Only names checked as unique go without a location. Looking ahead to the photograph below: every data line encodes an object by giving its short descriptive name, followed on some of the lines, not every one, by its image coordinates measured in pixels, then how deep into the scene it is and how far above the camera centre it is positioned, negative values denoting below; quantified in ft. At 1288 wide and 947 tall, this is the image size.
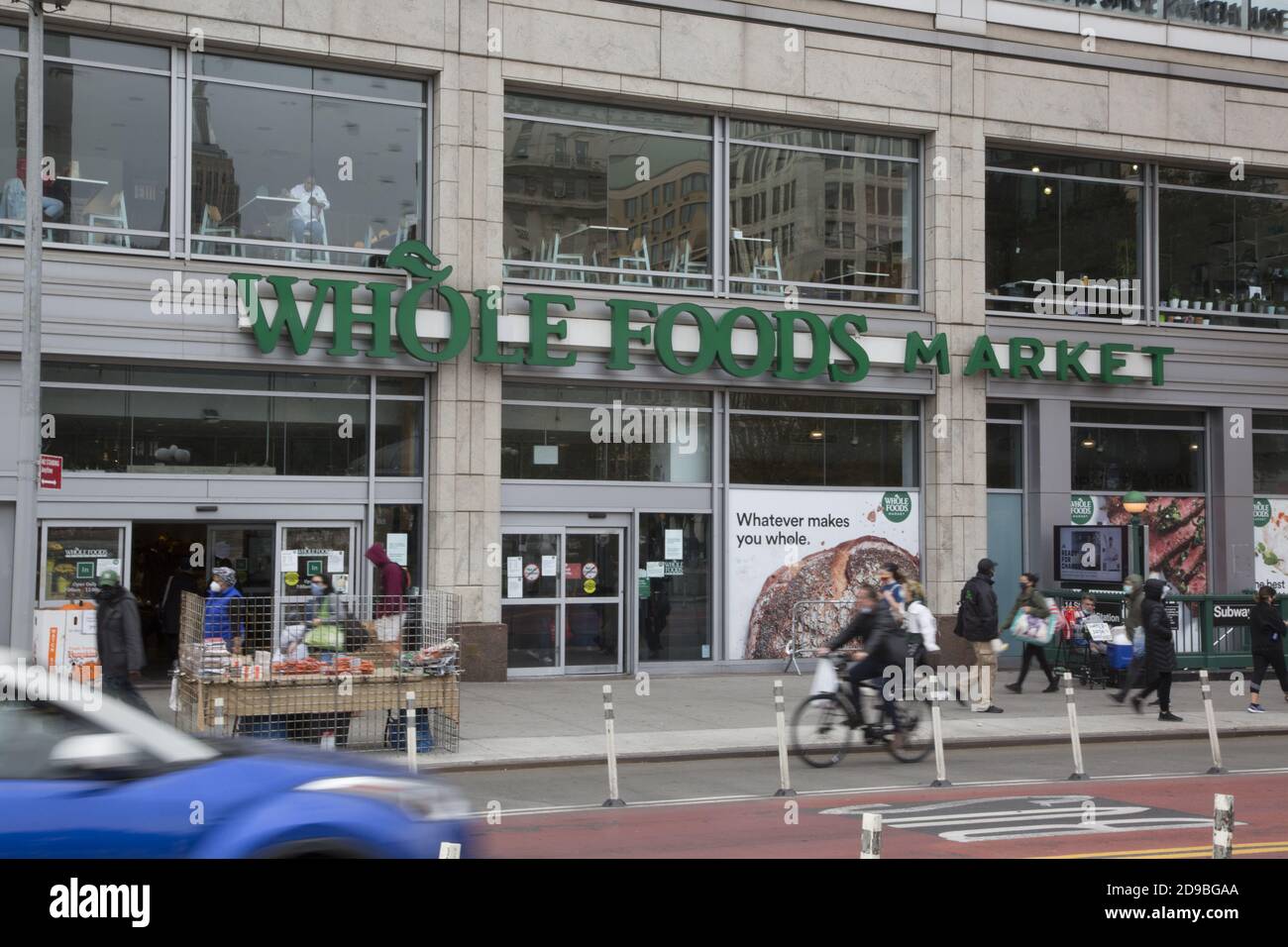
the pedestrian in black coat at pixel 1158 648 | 58.54 -4.60
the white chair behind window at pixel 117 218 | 62.44 +14.23
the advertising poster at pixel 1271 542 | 85.40 -0.20
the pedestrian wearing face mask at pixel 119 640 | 47.83 -3.58
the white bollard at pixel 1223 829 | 22.47 -4.70
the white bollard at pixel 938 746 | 42.06 -6.27
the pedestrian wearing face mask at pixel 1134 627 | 61.41 -4.08
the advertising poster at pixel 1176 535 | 83.46 +0.21
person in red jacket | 46.85 -2.32
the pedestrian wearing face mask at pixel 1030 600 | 64.44 -2.89
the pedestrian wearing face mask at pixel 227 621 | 45.67 -2.82
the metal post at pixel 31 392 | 48.93 +5.04
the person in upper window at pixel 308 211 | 66.33 +15.48
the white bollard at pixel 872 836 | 22.04 -4.74
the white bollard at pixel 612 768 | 39.09 -6.48
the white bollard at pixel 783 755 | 39.86 -6.24
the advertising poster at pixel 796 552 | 74.18 -0.77
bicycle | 46.50 -6.57
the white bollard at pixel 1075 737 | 43.62 -6.24
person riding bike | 46.58 -3.54
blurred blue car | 19.66 -3.80
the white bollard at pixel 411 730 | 39.96 -5.64
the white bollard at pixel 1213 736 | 45.75 -6.46
